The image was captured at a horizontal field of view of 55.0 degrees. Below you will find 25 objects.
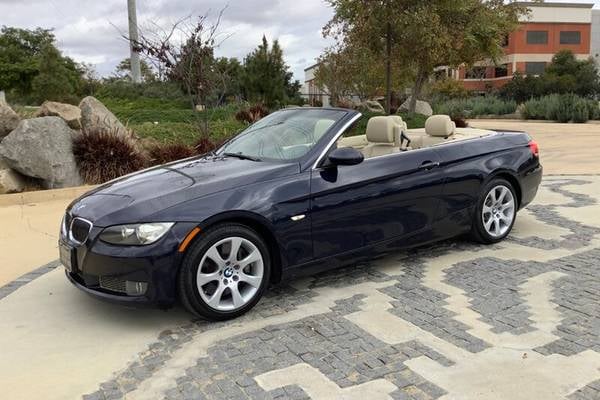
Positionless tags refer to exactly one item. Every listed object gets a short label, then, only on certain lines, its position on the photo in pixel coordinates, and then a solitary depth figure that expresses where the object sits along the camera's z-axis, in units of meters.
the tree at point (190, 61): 12.37
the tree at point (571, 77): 49.03
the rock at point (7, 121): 9.64
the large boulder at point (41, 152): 8.80
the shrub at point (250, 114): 15.48
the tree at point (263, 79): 27.27
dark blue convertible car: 3.78
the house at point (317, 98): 39.14
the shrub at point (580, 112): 29.59
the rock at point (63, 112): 9.84
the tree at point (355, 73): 19.61
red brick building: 73.69
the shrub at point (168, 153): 10.24
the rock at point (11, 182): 8.70
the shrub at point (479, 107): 38.22
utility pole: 16.95
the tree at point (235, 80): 13.82
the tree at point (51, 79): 31.48
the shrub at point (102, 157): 9.38
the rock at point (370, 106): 26.58
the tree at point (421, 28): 17.06
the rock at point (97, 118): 10.07
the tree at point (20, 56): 41.97
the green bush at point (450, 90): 53.06
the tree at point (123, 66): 52.03
